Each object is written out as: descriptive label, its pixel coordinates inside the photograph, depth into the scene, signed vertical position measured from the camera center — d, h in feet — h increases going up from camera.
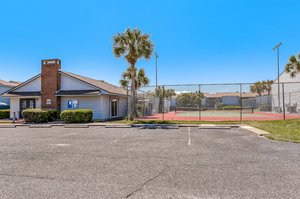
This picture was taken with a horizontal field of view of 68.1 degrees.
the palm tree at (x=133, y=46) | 61.98 +16.83
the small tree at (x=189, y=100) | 81.05 +2.19
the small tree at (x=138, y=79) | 102.94 +12.26
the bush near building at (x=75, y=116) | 63.41 -2.94
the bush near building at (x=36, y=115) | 65.26 -2.71
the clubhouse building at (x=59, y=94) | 72.49 +3.98
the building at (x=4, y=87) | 112.13 +10.56
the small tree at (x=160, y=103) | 112.63 +1.16
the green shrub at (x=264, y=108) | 115.57 -1.89
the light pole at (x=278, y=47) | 100.16 +26.53
